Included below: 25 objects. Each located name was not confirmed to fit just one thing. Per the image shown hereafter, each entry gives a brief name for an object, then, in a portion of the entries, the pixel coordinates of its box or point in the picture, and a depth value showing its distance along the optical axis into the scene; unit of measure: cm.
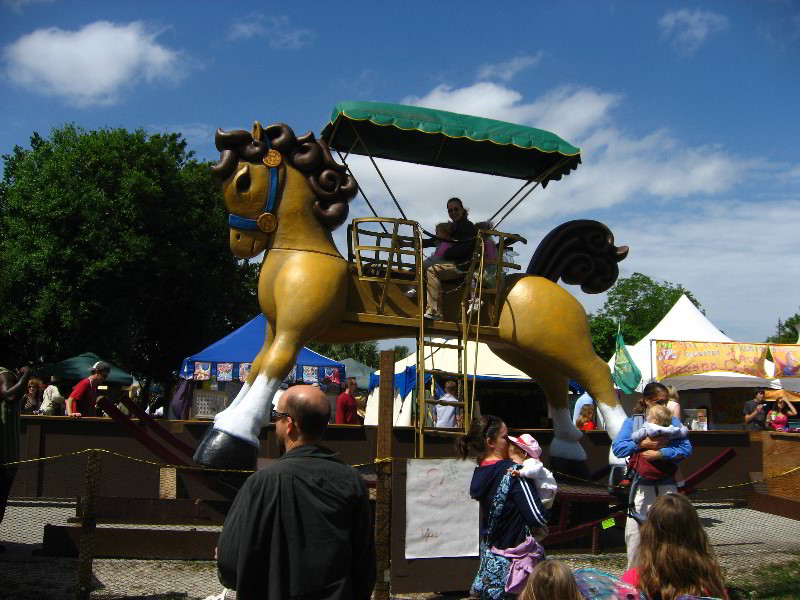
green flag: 1585
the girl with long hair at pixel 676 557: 278
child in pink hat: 409
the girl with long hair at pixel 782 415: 1360
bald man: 267
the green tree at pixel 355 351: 4130
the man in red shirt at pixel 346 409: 1166
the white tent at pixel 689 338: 1856
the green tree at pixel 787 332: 6496
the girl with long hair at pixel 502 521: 402
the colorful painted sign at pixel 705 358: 1647
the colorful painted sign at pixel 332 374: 1566
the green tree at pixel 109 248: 2325
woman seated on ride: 807
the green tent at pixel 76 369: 1964
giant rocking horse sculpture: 714
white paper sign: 549
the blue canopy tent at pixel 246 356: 1414
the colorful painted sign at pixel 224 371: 1408
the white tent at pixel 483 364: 1772
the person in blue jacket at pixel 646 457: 509
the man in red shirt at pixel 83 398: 1076
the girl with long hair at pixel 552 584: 262
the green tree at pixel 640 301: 5034
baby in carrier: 505
